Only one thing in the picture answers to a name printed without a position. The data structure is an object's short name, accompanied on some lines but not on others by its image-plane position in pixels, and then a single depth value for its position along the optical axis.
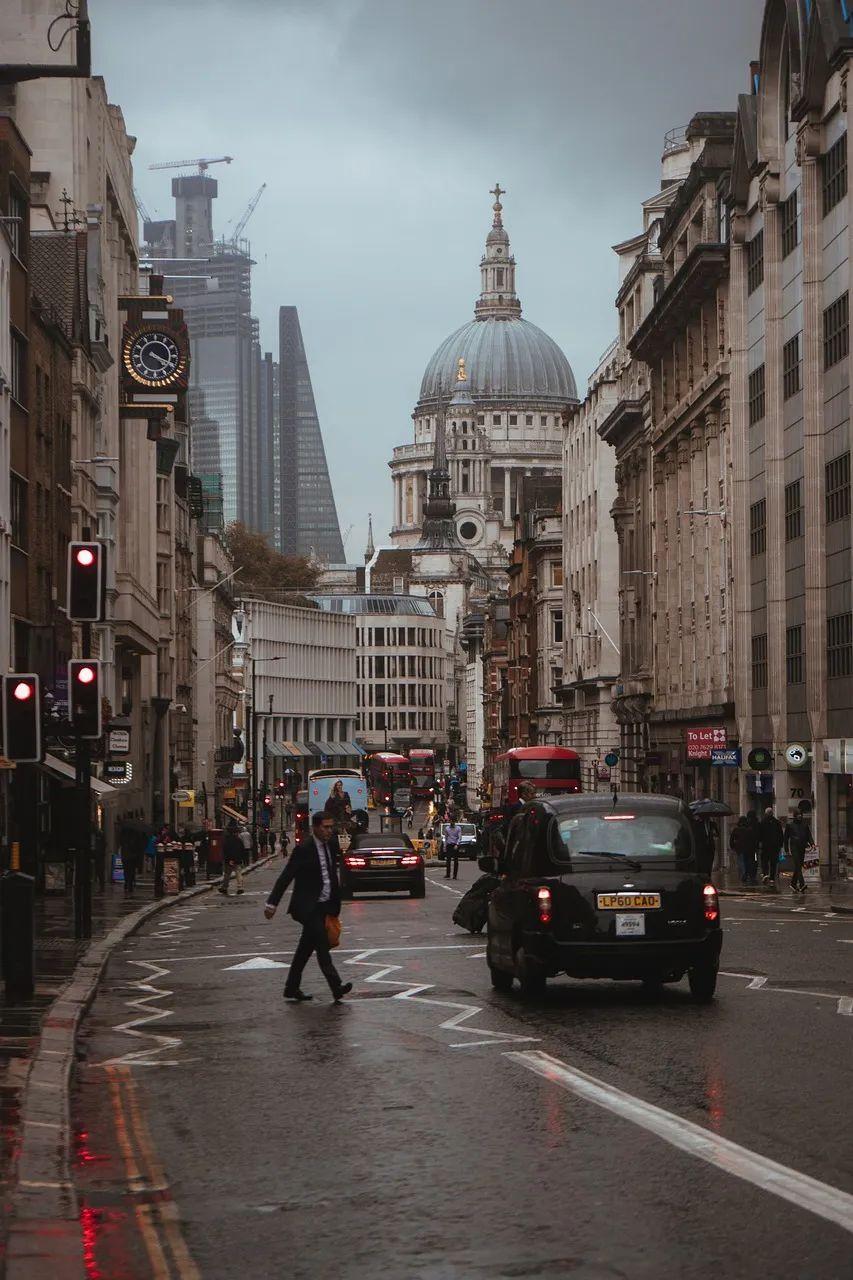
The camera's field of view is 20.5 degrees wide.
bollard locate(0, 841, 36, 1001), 19.91
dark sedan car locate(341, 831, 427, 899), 47.12
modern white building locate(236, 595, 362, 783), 187.75
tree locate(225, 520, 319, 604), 188.62
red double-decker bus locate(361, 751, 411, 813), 184.12
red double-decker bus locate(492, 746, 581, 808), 82.44
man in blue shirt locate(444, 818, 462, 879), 64.51
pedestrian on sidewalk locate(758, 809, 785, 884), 49.65
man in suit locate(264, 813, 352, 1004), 20.20
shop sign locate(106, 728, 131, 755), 57.00
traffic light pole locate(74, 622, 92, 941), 28.66
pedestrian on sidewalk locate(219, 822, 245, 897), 50.72
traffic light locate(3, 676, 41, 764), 21.84
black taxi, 18.69
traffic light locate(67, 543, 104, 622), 27.88
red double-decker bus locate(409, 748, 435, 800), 194.50
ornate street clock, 73.50
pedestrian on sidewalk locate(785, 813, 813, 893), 45.53
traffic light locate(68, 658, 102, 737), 28.00
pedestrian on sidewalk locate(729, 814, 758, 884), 50.47
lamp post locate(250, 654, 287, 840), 102.34
